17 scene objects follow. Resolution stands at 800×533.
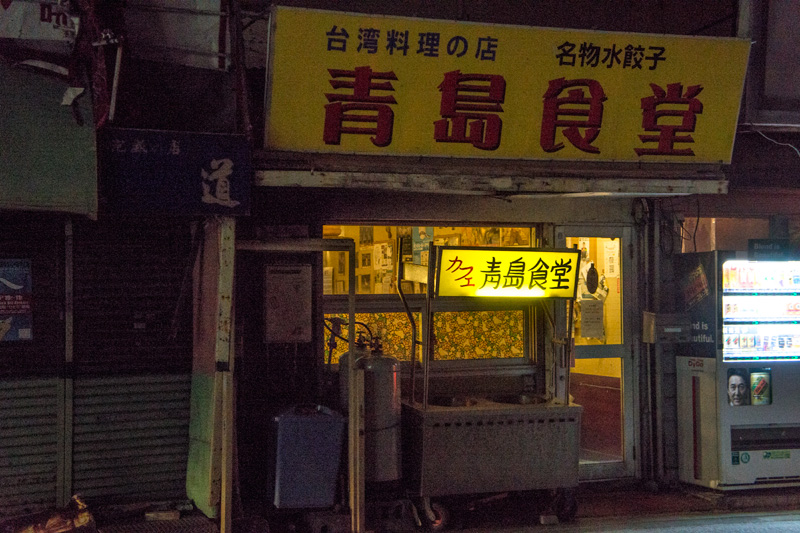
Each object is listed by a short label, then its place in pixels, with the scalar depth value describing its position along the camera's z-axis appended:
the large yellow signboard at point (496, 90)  7.29
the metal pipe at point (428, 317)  7.81
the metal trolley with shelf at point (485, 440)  7.80
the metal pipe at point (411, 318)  7.92
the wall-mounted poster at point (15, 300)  7.24
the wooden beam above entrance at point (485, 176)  7.23
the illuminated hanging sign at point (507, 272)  7.86
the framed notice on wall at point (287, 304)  8.12
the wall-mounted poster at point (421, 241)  8.77
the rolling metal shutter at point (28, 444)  7.11
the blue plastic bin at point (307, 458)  7.18
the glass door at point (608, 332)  9.38
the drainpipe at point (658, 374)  9.36
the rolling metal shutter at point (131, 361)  7.37
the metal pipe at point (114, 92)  6.63
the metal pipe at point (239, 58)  7.11
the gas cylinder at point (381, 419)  7.64
